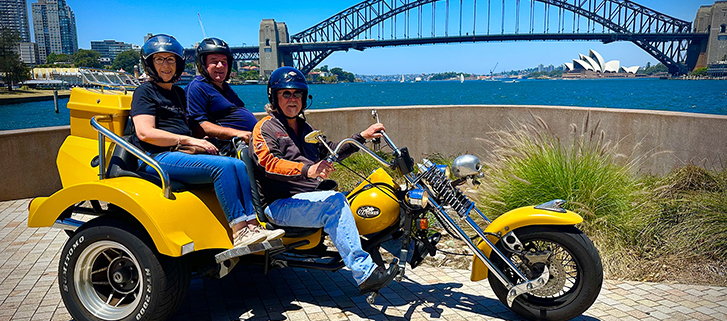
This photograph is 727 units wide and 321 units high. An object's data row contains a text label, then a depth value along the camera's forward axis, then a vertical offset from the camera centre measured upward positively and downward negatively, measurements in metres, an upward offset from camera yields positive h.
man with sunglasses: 3.15 -0.63
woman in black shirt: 3.15 -0.37
